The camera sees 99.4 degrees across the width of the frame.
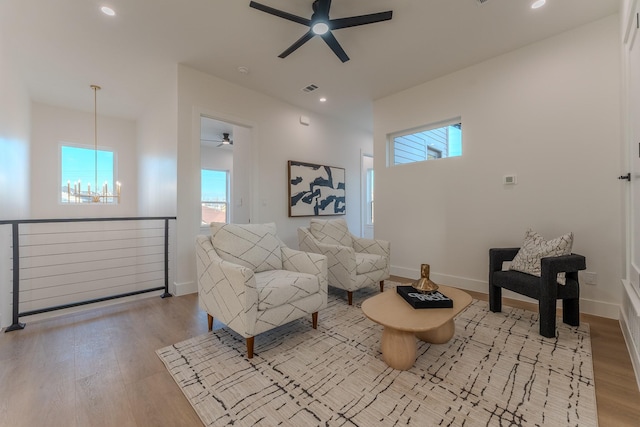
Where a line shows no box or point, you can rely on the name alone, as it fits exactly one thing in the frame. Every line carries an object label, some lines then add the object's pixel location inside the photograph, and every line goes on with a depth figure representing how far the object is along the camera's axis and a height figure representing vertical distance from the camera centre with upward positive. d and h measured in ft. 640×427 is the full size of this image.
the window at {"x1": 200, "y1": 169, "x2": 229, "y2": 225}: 22.52 +1.47
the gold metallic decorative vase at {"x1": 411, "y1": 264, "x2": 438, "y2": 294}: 6.82 -1.80
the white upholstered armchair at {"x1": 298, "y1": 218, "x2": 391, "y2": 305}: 9.57 -1.54
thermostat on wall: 9.89 +1.28
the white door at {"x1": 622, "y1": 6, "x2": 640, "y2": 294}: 6.09 +1.69
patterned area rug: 4.42 -3.27
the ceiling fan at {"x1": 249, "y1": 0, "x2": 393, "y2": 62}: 7.13 +5.29
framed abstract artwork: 14.60 +1.36
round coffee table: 5.34 -2.16
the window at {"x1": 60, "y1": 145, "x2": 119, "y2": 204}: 16.03 +2.40
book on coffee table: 6.07 -1.95
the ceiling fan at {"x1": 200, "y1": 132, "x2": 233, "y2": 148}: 19.62 +5.52
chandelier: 15.47 +1.25
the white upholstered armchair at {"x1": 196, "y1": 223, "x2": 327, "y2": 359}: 6.18 -1.74
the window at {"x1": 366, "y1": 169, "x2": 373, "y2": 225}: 19.62 +1.01
